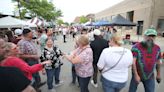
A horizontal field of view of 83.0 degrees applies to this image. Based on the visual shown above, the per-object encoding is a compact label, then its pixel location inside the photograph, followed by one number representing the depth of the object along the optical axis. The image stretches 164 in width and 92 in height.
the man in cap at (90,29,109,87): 2.64
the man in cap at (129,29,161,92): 1.71
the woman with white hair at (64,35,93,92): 1.89
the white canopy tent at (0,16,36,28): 5.84
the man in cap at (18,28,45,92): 2.21
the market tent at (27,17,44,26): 9.62
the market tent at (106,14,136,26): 6.42
